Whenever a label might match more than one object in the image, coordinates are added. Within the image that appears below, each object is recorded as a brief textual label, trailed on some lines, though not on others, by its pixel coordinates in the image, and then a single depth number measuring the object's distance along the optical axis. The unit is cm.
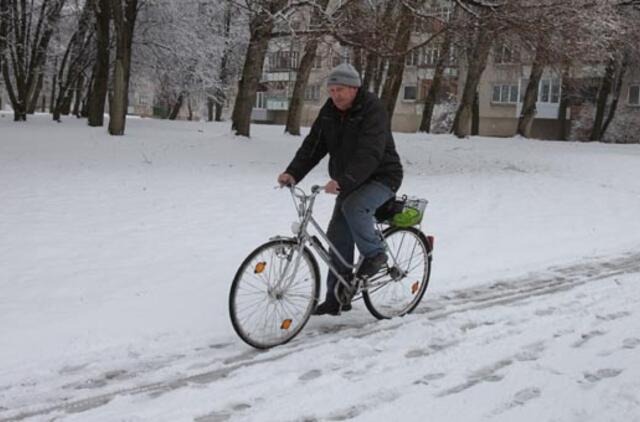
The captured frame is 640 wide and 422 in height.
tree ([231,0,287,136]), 1692
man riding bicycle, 517
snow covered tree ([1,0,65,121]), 2620
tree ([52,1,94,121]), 2825
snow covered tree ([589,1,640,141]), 2027
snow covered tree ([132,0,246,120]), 2861
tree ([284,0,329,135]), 2006
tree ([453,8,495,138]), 1620
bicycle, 505
